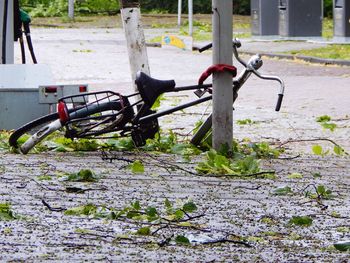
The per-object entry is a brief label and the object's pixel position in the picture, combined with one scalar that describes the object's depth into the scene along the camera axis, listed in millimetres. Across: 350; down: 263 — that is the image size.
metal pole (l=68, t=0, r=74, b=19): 62665
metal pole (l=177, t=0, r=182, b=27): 52502
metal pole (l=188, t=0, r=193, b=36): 44509
